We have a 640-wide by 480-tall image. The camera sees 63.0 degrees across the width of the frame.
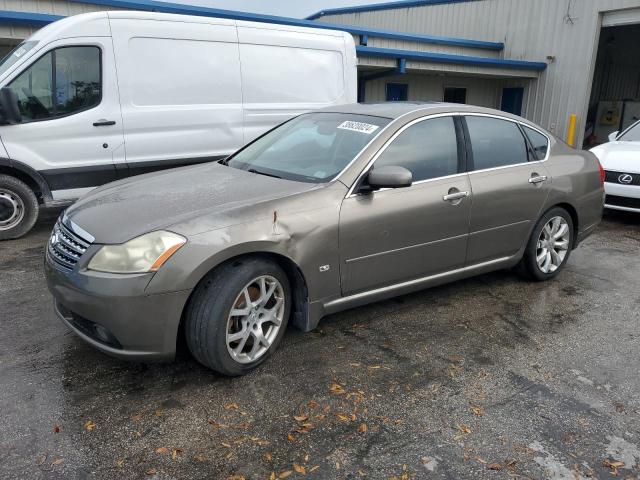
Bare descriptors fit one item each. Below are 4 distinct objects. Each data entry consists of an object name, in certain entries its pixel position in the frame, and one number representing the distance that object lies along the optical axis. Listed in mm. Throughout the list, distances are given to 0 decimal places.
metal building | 12805
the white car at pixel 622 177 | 7113
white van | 5727
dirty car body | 2795
